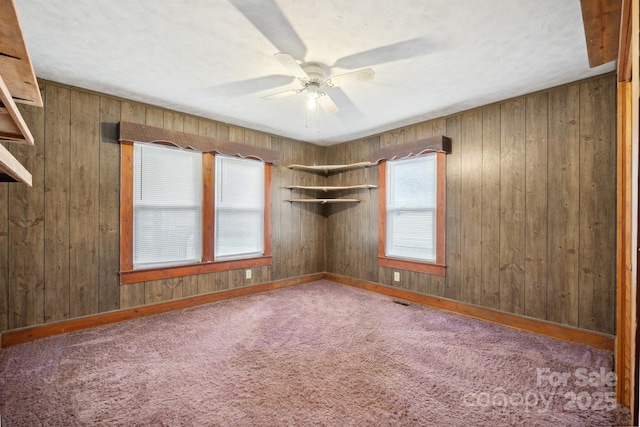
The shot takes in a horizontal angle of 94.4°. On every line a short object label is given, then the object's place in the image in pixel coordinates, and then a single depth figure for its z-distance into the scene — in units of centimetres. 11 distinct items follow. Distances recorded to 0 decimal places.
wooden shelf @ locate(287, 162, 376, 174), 459
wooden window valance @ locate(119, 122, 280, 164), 325
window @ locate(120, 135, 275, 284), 332
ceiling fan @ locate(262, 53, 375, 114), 214
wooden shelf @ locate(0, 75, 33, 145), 84
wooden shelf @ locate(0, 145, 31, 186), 89
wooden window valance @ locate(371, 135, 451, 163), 367
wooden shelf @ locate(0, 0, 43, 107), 81
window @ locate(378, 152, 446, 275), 377
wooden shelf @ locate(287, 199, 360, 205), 466
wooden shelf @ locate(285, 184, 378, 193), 456
